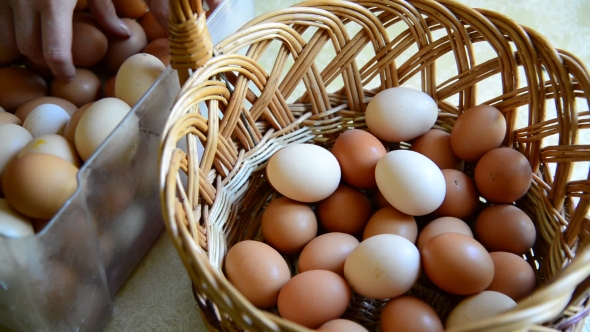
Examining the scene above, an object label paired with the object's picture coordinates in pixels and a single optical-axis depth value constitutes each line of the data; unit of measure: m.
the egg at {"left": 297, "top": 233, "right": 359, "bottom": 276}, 0.68
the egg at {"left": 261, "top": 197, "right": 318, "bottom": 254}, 0.73
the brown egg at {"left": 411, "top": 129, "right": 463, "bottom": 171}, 0.80
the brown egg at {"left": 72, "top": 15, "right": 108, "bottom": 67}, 0.92
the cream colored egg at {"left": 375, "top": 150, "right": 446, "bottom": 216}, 0.69
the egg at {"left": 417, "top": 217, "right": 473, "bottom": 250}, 0.71
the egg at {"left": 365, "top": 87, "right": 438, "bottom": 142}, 0.78
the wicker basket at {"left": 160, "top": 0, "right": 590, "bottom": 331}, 0.64
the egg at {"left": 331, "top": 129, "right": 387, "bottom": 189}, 0.77
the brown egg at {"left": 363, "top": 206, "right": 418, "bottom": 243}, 0.72
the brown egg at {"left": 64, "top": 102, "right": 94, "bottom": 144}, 0.78
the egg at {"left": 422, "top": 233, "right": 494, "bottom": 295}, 0.62
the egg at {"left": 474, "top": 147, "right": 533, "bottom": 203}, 0.73
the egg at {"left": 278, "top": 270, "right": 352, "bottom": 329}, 0.61
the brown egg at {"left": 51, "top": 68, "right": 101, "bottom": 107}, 0.91
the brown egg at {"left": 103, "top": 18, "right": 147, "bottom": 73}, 0.96
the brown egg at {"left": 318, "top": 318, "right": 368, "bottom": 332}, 0.59
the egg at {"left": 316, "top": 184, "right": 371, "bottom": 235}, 0.76
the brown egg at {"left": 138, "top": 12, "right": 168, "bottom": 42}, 1.00
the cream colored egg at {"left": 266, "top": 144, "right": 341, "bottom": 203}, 0.73
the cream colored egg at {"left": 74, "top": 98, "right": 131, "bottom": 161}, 0.73
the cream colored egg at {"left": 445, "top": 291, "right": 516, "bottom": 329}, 0.60
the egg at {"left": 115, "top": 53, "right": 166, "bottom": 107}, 0.80
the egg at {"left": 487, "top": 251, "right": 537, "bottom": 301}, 0.65
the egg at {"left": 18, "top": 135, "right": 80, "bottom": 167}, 0.72
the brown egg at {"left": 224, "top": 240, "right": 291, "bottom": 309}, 0.64
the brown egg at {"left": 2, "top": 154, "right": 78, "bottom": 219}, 0.65
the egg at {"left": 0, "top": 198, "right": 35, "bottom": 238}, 0.65
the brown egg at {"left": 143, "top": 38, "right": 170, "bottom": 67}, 0.91
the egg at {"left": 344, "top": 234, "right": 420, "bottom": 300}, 0.63
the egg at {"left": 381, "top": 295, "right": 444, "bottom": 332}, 0.61
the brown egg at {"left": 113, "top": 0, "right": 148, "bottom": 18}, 0.99
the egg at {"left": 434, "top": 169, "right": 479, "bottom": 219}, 0.75
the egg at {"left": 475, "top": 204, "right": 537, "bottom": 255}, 0.71
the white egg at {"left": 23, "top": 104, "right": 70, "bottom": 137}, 0.80
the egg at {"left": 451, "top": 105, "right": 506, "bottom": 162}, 0.75
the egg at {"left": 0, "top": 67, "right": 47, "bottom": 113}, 0.90
